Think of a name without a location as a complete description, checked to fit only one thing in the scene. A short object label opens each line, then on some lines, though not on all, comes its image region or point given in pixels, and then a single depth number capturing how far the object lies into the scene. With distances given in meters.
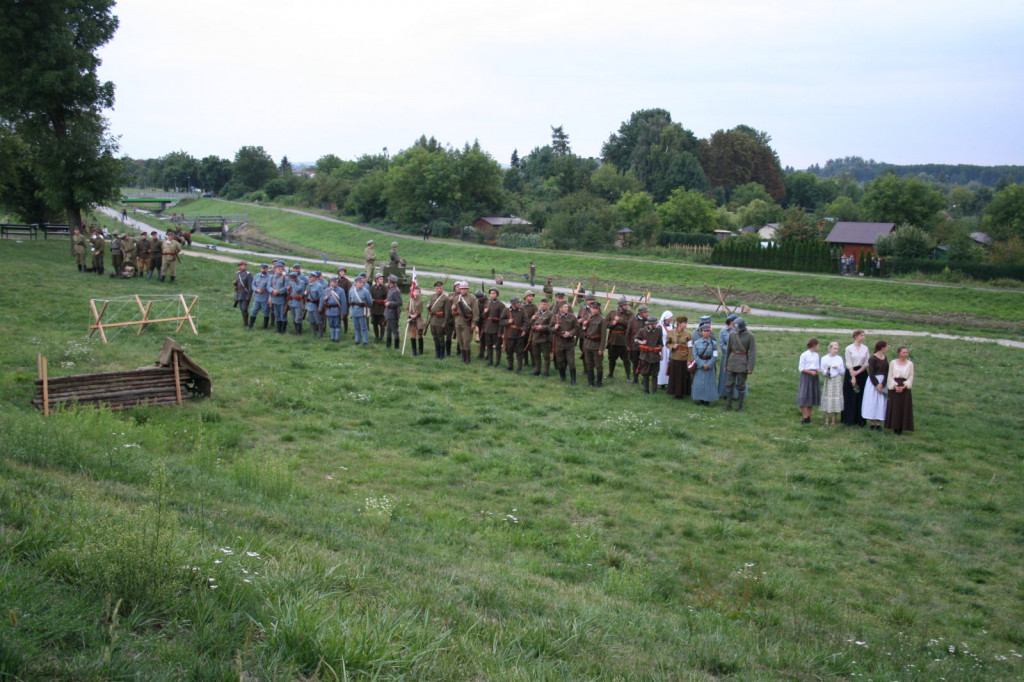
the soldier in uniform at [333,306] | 20.14
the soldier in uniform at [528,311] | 18.17
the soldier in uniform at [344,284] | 21.22
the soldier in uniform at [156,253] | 28.30
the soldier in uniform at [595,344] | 16.58
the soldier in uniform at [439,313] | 19.02
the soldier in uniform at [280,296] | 20.88
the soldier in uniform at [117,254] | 27.83
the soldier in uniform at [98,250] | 29.56
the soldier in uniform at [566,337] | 16.94
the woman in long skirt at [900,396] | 13.37
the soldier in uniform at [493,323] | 18.42
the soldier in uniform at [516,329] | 18.02
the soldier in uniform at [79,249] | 29.17
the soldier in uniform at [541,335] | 17.42
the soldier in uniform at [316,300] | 20.47
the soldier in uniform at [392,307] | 19.64
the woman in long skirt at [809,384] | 14.05
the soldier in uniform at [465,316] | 18.72
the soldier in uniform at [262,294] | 21.20
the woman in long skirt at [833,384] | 13.81
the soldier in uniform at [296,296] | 20.72
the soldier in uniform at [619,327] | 17.08
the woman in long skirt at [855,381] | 13.91
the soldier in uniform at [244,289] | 21.67
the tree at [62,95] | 32.09
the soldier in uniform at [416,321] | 19.41
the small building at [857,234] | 55.50
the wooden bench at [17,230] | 37.41
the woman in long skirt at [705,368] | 15.15
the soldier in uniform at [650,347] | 16.08
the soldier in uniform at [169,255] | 28.20
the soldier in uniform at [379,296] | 20.22
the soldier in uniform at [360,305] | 19.83
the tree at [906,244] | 44.34
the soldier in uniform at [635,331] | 16.64
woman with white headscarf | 16.84
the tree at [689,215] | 67.69
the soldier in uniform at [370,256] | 27.88
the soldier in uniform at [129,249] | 27.81
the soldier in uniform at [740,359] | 14.71
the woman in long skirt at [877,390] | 13.66
